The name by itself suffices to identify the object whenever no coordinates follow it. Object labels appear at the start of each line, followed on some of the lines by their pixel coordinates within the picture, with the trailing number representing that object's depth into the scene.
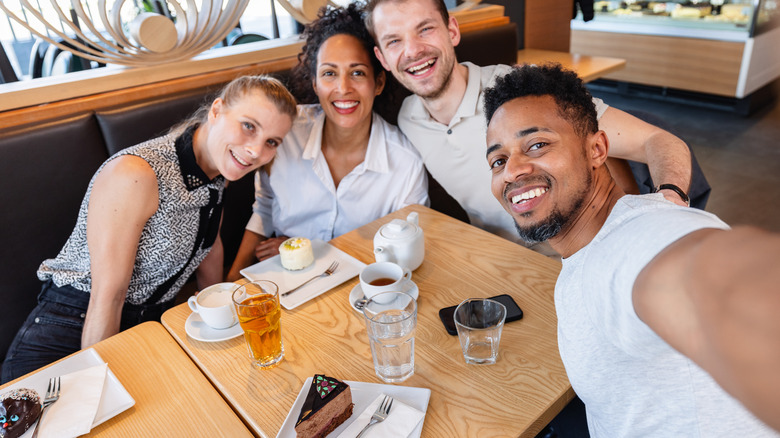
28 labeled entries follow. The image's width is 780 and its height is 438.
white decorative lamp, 1.82
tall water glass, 1.01
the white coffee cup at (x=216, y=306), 1.19
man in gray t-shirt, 0.44
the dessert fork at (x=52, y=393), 0.99
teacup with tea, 1.25
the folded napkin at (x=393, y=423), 0.88
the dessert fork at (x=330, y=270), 1.44
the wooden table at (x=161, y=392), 0.95
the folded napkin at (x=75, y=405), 0.93
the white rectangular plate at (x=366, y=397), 0.91
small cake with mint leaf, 1.47
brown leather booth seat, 1.68
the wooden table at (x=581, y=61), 3.28
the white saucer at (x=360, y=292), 1.29
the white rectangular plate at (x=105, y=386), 0.98
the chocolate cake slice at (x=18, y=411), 0.90
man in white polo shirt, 1.85
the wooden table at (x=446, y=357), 0.94
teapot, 1.38
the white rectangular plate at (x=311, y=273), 1.35
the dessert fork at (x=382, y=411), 0.91
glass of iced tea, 1.07
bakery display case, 4.79
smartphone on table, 1.16
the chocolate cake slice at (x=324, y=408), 0.87
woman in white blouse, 1.95
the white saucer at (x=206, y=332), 1.18
